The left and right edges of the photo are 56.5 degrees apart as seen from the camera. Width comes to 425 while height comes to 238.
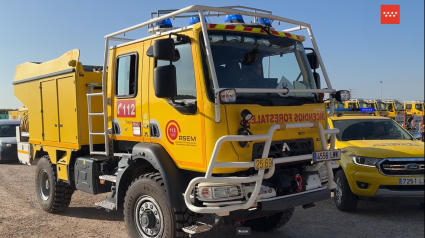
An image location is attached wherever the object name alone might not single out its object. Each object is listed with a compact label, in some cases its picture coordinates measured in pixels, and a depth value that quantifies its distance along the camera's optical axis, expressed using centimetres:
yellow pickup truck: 448
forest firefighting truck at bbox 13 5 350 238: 411
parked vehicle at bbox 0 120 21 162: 1472
